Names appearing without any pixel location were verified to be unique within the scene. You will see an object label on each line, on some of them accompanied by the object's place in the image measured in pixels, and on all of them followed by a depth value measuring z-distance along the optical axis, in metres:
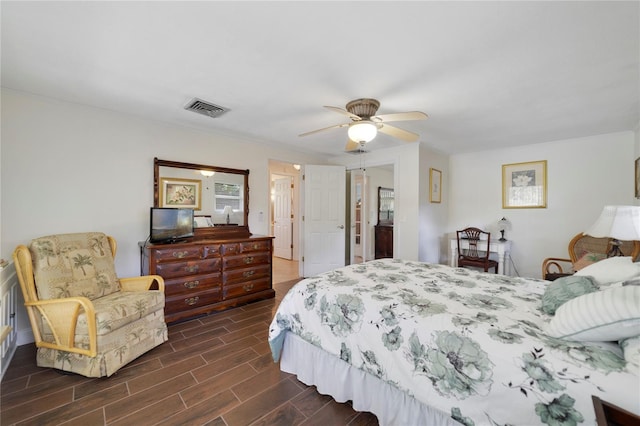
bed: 0.97
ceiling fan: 2.27
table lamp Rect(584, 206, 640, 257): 1.92
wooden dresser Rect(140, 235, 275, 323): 2.80
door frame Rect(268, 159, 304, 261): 5.53
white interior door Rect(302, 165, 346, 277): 4.66
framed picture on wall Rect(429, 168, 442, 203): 4.40
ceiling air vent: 2.58
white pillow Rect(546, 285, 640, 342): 0.98
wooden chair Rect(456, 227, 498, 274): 3.99
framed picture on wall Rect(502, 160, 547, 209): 4.05
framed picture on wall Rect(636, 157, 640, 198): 3.05
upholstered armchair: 1.91
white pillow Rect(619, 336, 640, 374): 0.90
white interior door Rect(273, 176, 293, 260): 6.31
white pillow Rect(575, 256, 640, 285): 1.41
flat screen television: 2.85
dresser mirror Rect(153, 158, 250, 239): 3.19
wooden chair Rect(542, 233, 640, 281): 2.83
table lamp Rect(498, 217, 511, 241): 4.28
